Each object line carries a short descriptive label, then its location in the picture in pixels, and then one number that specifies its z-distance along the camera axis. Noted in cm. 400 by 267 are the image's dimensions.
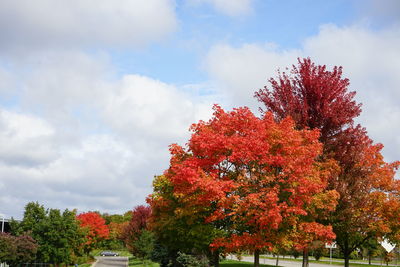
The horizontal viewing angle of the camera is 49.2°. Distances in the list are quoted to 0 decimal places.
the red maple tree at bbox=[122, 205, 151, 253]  6425
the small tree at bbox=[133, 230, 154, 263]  5323
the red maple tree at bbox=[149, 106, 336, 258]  2191
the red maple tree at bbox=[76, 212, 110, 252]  7606
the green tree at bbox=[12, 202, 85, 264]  4975
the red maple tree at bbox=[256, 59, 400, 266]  2603
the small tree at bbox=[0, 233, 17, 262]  4291
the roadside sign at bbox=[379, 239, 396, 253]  3186
